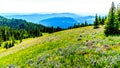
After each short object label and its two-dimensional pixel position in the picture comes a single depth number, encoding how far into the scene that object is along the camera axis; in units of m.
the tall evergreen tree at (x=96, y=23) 32.64
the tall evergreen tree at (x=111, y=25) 21.75
